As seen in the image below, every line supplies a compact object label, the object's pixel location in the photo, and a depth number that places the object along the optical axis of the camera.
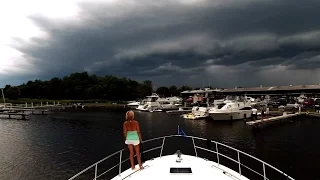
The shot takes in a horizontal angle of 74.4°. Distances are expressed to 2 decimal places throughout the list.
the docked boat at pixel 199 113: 52.81
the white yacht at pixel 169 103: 81.42
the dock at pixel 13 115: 55.02
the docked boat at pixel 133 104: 99.02
